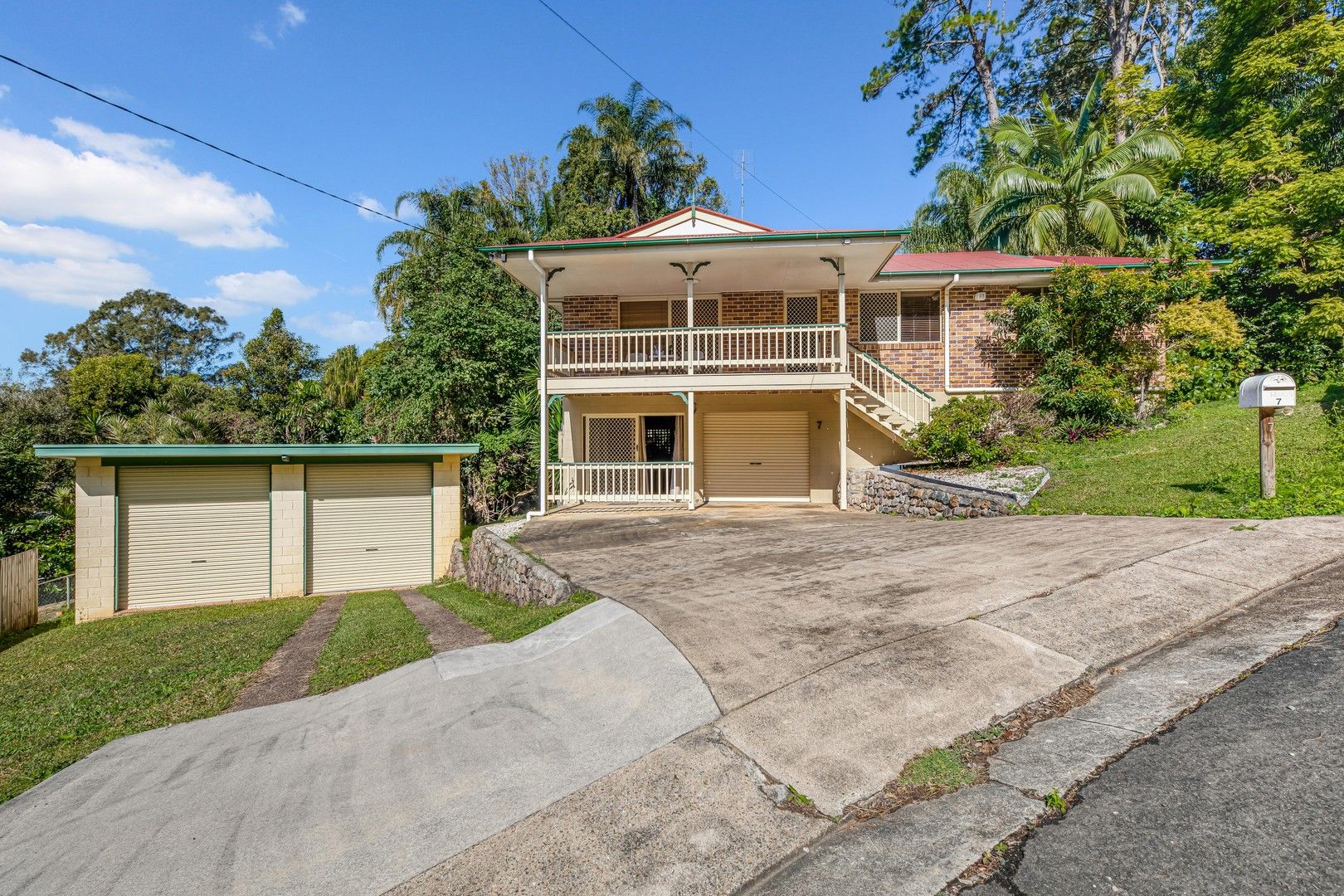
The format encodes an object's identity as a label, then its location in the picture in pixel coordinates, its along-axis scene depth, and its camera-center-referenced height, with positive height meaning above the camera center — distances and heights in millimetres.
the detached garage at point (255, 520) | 12625 -1456
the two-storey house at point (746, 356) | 13070 +2174
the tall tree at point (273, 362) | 30422 +4553
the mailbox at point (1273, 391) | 7507 +701
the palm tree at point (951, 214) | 24625 +9688
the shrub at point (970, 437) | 12391 +269
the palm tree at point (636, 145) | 28156 +13903
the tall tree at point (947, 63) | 26000 +16940
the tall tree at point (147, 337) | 42969 +8612
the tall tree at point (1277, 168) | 15773 +8098
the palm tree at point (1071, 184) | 18516 +8060
